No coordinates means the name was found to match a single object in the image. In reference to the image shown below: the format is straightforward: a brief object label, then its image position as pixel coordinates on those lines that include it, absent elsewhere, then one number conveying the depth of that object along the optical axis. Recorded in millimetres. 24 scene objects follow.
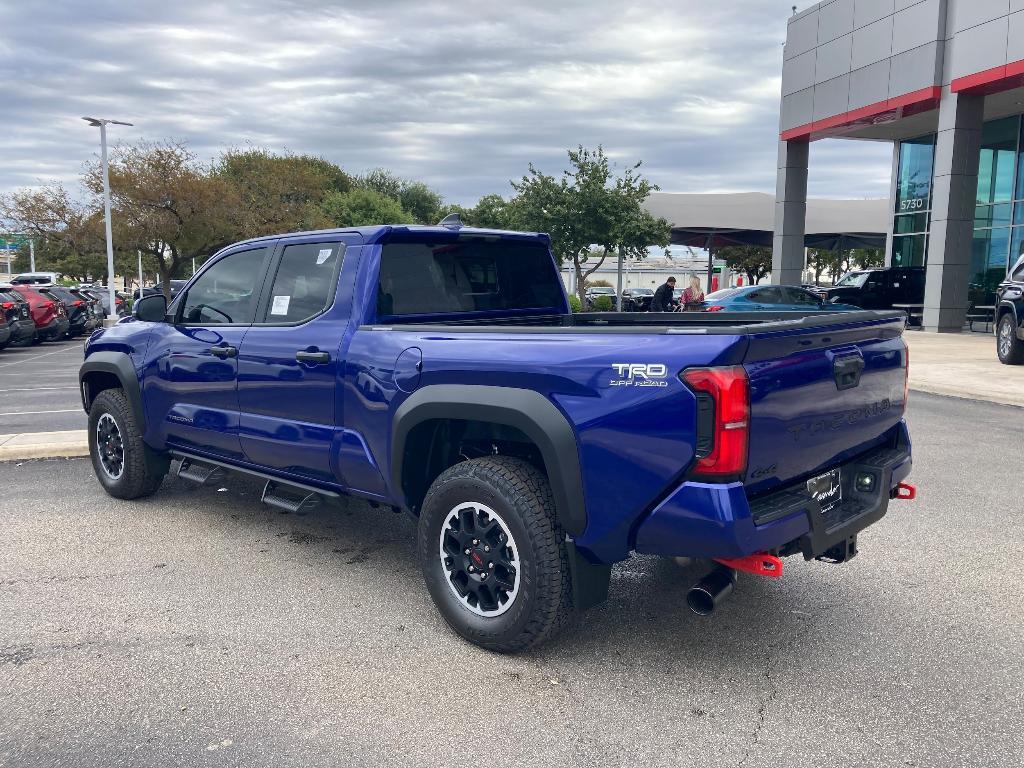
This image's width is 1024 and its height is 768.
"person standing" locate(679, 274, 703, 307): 20703
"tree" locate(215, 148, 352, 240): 39469
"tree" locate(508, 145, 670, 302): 33406
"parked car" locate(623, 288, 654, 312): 32316
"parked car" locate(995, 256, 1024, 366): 13703
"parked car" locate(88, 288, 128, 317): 35438
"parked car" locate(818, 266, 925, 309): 26203
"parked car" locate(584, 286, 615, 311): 35156
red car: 21172
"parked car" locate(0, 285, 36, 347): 18594
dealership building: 21016
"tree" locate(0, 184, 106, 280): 37969
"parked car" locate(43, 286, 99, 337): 24109
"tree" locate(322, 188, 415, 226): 56344
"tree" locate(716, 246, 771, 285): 64250
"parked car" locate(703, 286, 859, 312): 20859
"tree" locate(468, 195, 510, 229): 65844
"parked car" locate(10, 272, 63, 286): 41847
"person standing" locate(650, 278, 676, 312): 21438
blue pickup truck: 2994
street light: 29891
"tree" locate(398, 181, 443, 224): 78438
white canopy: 34906
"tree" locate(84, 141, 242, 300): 33719
